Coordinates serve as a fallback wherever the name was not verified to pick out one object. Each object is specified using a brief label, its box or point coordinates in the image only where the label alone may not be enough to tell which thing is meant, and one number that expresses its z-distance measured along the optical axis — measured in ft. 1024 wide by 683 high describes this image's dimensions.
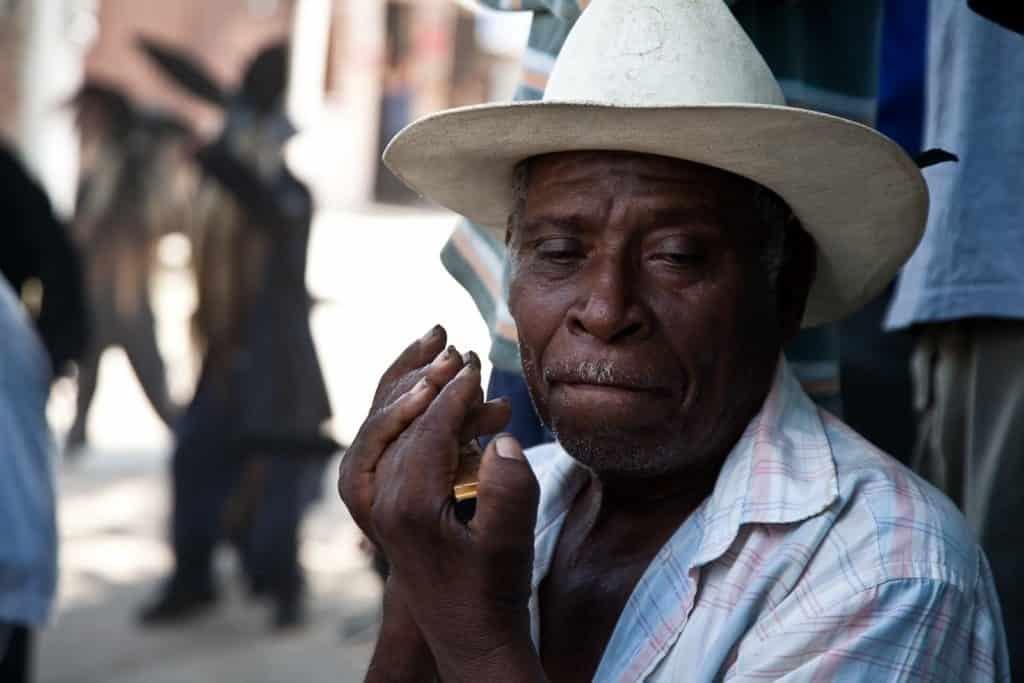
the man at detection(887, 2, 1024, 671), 8.66
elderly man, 5.97
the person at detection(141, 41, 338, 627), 20.84
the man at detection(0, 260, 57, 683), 12.50
